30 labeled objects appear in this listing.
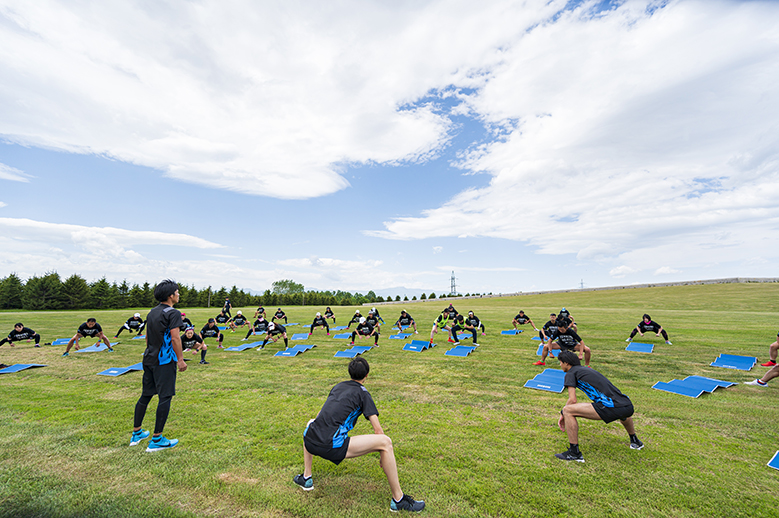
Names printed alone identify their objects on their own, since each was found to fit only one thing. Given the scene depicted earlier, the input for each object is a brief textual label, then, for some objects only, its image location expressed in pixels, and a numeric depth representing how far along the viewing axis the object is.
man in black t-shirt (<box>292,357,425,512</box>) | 3.97
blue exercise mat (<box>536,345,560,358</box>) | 13.65
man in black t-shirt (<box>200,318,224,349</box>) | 16.64
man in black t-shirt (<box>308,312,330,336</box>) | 21.69
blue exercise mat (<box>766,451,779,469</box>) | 5.21
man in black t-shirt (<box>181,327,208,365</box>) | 13.12
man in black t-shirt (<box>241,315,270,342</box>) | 19.86
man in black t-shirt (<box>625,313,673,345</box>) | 16.62
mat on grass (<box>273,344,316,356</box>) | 14.96
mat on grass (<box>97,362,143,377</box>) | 11.33
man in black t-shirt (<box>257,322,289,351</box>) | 16.55
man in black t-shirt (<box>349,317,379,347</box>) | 17.27
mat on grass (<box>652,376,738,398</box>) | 8.88
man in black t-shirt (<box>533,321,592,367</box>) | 11.33
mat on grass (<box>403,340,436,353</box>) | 15.48
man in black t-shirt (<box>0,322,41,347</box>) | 16.34
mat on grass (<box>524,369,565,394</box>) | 9.18
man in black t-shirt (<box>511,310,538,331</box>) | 21.45
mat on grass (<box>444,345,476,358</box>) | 14.44
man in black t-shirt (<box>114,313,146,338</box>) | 20.22
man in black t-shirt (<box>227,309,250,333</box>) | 23.55
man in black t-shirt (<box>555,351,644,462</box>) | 5.30
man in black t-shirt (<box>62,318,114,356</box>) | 15.49
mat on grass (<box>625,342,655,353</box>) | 14.49
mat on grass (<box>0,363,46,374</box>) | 11.77
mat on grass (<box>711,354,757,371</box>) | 11.47
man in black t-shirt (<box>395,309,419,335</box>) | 21.44
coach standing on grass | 5.49
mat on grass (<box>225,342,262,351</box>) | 16.16
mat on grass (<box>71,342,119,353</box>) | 15.68
